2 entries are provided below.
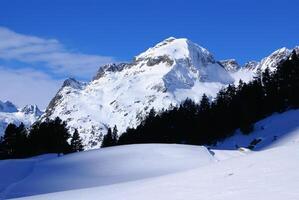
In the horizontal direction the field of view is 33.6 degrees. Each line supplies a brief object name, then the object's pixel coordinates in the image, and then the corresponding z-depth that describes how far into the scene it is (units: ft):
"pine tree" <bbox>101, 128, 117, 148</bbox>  313.18
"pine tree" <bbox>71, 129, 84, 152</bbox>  284.86
